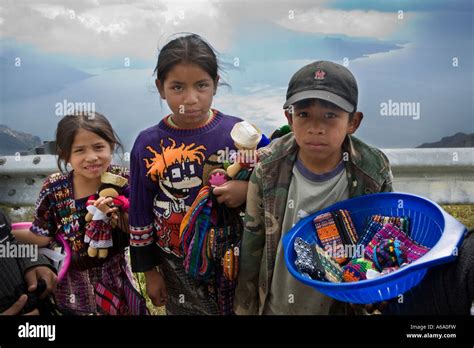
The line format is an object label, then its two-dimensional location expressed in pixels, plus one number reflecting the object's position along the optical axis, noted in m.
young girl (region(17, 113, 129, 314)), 2.10
